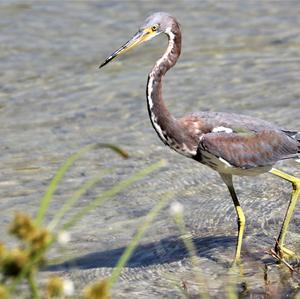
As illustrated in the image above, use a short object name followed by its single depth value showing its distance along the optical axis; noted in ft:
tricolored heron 36.47
